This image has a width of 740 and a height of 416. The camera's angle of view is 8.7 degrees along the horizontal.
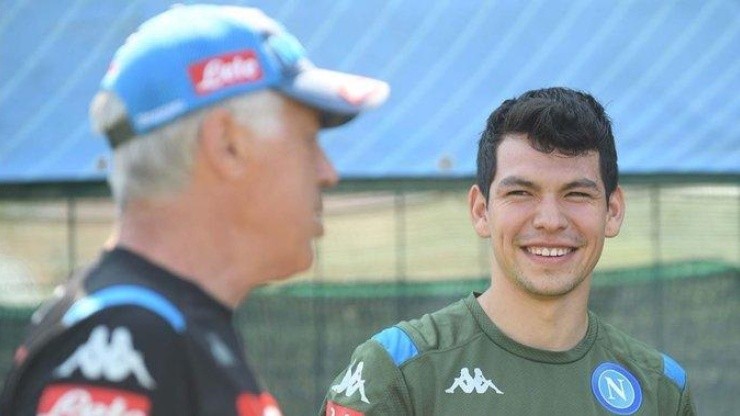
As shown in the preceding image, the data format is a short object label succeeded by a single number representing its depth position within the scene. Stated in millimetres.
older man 4277
